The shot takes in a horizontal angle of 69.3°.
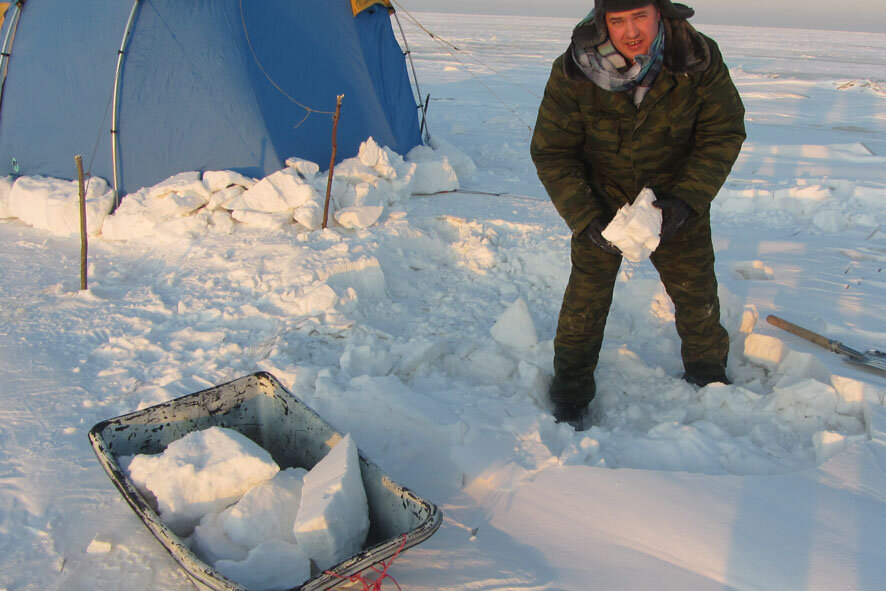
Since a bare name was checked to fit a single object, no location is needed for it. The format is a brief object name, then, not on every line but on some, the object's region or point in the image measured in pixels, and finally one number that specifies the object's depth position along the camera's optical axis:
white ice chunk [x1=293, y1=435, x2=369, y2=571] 1.80
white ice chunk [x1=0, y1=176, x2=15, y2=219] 5.45
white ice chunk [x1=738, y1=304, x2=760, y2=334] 3.55
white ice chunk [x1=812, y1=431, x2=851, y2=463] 2.43
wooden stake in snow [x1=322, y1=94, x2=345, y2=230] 4.84
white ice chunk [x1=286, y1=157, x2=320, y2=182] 5.34
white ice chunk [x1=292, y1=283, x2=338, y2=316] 3.74
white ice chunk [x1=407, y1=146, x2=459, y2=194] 6.25
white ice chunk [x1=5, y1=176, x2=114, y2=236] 5.09
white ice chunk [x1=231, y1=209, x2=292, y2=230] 4.87
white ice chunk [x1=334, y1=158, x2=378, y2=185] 5.49
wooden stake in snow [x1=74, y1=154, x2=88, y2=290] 3.89
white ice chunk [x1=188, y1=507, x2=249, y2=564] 1.87
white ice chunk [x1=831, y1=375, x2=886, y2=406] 2.70
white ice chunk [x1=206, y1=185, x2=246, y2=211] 5.01
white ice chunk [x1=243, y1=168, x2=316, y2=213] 4.95
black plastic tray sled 1.74
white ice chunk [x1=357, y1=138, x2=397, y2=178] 5.68
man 2.32
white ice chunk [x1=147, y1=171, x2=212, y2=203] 5.04
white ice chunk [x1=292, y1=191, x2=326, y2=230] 4.88
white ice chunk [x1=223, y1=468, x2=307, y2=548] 1.91
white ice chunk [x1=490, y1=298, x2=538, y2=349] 3.43
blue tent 5.34
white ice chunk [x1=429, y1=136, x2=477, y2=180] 7.08
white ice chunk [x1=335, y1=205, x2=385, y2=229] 4.97
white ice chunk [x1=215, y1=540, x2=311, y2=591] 1.74
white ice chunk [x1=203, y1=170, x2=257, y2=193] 5.12
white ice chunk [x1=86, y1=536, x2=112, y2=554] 2.02
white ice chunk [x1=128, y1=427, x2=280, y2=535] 1.99
